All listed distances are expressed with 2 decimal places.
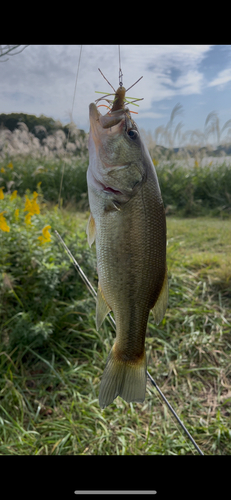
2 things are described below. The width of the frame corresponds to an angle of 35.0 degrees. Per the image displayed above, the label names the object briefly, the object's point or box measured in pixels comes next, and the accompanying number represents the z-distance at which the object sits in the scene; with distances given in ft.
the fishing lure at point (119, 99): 2.09
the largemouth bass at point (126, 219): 2.09
